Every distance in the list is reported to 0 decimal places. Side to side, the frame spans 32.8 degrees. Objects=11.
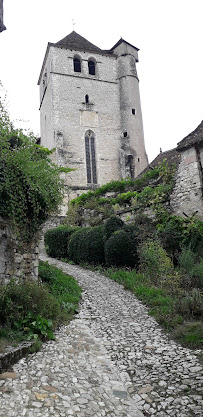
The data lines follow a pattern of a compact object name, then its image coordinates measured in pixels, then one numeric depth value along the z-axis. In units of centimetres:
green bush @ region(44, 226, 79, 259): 1275
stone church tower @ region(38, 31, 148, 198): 2645
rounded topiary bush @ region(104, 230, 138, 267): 976
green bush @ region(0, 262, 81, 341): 504
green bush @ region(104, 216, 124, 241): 1056
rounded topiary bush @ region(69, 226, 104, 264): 1088
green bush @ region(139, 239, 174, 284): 827
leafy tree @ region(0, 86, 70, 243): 623
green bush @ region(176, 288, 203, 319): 593
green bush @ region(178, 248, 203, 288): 754
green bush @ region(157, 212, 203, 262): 926
